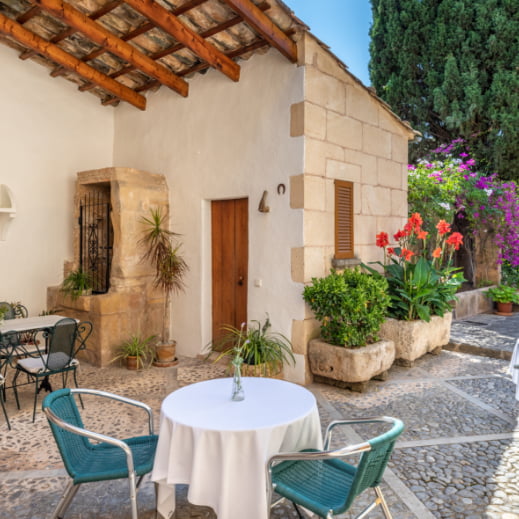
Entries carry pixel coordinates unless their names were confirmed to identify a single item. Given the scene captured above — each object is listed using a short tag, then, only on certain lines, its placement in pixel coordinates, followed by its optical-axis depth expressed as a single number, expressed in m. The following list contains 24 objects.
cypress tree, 9.86
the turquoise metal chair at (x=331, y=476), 1.93
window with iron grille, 6.84
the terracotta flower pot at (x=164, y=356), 5.87
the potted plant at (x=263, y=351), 4.88
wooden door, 5.86
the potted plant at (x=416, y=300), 5.48
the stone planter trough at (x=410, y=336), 5.43
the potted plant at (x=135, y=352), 5.71
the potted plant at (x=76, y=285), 6.13
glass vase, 2.54
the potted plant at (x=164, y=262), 5.96
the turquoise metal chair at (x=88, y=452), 2.22
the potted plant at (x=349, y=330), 4.66
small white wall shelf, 6.04
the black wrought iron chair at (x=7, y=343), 4.19
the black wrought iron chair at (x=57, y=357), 4.08
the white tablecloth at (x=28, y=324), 4.46
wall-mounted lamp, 5.36
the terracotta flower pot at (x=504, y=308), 8.59
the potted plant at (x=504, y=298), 8.59
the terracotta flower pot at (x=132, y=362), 5.69
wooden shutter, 5.52
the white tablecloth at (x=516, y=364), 3.76
